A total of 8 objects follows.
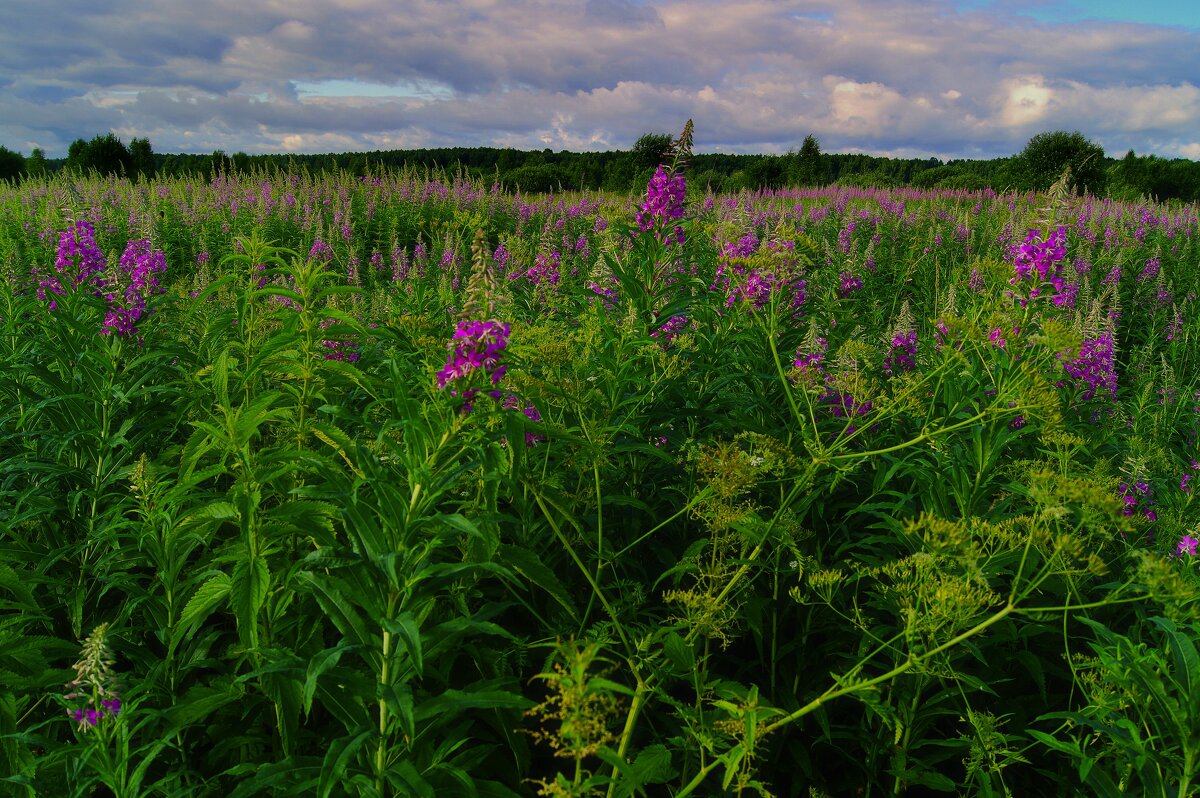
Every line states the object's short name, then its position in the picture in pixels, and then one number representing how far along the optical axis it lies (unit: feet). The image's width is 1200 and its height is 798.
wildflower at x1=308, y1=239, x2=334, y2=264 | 30.89
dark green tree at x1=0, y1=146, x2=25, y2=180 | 189.67
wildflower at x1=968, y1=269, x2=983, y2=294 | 25.81
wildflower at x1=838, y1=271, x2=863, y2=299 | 18.93
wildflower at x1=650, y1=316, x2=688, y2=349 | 11.72
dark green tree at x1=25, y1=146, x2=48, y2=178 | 122.93
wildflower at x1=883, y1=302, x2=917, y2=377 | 15.07
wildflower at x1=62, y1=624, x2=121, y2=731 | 5.55
